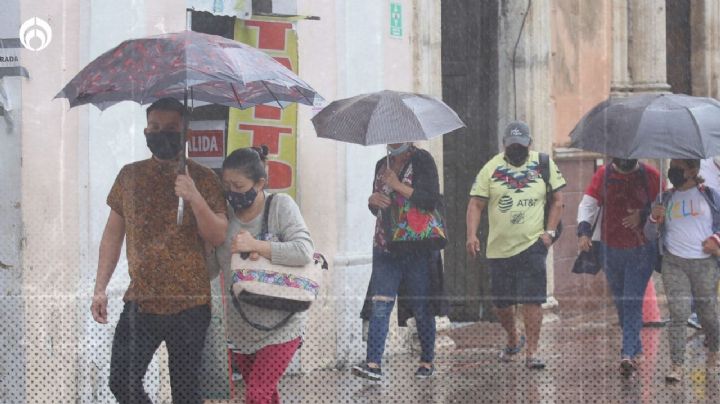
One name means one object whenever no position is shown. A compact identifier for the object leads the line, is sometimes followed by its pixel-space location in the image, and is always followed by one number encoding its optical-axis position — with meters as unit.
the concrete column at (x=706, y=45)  37.41
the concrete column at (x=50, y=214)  17.09
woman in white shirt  18.66
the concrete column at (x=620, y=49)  32.08
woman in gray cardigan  13.30
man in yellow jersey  20.20
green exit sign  22.67
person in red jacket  19.34
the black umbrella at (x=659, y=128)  17.52
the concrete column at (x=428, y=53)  23.39
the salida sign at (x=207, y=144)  19.94
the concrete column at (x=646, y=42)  33.87
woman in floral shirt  19.03
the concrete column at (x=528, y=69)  26.52
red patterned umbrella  12.93
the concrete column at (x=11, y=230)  16.83
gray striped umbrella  17.73
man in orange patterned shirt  13.09
